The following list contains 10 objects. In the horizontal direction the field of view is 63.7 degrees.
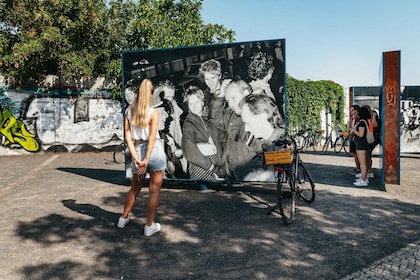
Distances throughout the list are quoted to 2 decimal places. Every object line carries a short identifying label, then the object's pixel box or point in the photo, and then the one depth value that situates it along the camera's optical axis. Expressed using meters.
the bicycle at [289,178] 5.04
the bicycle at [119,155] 11.73
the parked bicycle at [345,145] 13.46
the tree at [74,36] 13.34
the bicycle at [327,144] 14.13
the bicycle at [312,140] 15.41
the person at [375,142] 7.83
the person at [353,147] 8.59
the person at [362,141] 7.06
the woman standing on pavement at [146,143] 4.11
